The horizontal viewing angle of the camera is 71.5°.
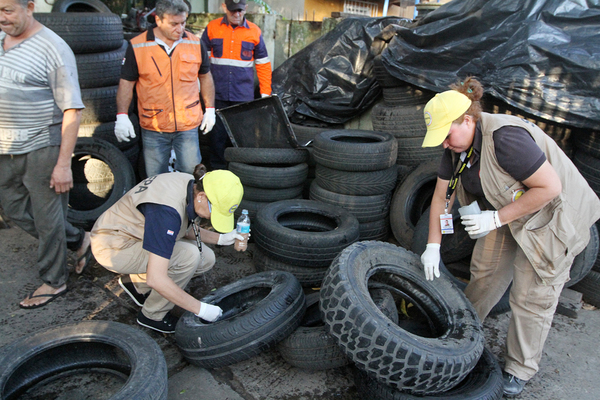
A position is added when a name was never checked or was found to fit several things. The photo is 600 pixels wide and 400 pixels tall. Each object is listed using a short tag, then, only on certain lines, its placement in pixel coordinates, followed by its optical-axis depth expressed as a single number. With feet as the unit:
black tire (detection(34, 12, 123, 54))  13.37
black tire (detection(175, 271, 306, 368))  7.45
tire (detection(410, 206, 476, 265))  10.86
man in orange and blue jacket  15.30
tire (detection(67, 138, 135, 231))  13.05
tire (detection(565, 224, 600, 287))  10.13
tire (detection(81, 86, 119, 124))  13.99
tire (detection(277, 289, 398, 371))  7.82
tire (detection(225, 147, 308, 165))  13.10
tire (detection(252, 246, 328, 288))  10.52
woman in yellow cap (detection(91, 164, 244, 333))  7.65
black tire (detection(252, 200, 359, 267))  10.24
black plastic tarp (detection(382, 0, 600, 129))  10.71
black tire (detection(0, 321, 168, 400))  6.52
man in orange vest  11.69
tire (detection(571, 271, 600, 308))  10.91
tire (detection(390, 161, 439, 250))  12.60
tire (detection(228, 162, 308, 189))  12.78
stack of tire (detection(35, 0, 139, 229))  13.26
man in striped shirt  8.80
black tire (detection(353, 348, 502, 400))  7.02
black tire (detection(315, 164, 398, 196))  12.70
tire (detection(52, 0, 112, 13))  18.16
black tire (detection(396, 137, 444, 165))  13.64
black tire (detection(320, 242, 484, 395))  6.50
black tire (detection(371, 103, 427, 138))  13.78
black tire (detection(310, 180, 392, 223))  12.78
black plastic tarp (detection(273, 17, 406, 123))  16.35
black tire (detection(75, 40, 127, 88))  13.93
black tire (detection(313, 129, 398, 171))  12.36
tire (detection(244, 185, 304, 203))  13.12
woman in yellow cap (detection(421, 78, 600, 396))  6.95
